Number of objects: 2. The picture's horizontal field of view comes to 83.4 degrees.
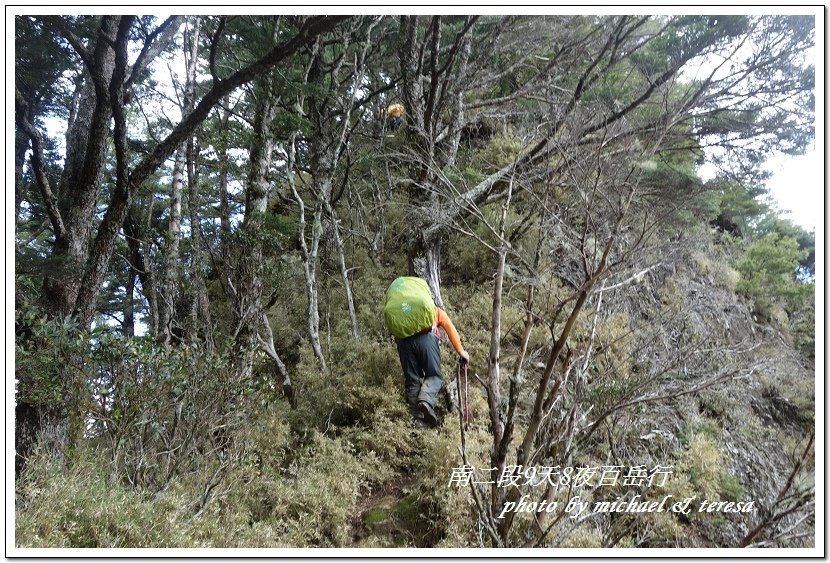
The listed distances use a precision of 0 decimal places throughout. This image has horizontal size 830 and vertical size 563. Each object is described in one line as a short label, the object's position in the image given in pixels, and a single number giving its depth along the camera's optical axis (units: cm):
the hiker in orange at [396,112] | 668
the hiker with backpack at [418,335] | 430
